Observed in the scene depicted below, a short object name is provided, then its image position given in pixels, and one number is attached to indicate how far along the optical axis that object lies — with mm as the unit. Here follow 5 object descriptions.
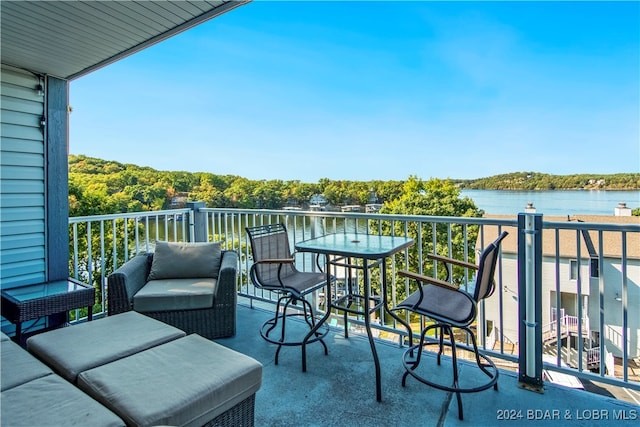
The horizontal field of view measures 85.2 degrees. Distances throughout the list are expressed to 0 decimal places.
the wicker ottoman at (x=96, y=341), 1757
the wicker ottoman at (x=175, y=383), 1384
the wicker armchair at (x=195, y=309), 3016
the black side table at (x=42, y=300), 2832
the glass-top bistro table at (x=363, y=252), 2391
